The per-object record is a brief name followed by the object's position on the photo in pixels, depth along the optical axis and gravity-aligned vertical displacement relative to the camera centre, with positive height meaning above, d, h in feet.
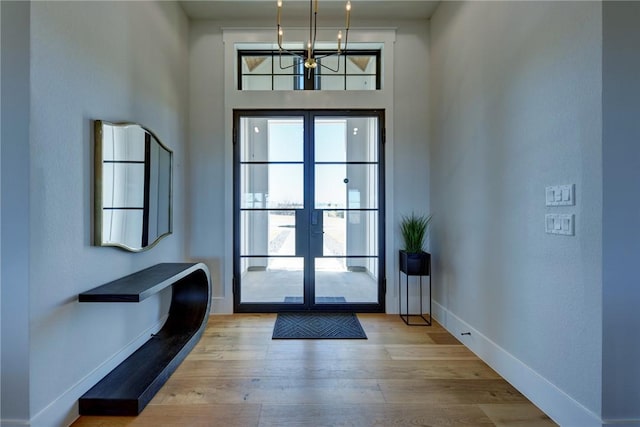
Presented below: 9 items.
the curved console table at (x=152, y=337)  6.37 -3.74
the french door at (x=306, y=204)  12.60 +0.28
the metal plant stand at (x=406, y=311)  11.44 -3.87
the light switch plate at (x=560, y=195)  5.78 +0.30
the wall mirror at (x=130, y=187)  6.97 +0.63
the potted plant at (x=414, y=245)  11.13 -1.27
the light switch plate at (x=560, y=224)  5.81 -0.25
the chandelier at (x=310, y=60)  7.83 +3.87
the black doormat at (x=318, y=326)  10.31 -4.02
